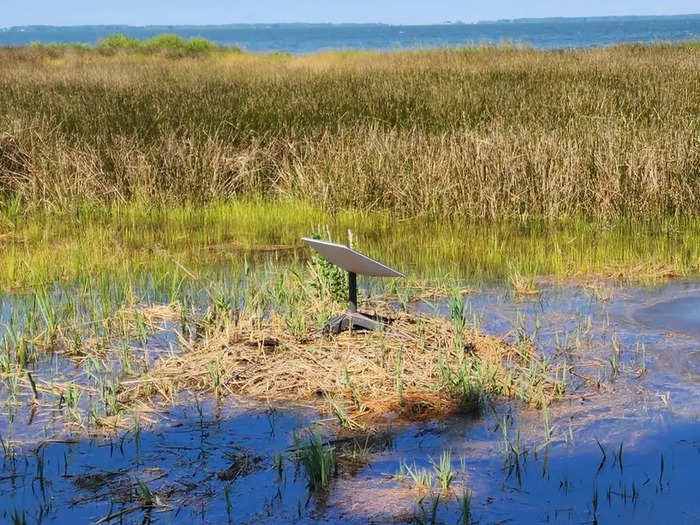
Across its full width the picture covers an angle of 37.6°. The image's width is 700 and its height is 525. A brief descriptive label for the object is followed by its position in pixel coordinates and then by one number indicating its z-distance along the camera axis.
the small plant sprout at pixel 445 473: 4.50
